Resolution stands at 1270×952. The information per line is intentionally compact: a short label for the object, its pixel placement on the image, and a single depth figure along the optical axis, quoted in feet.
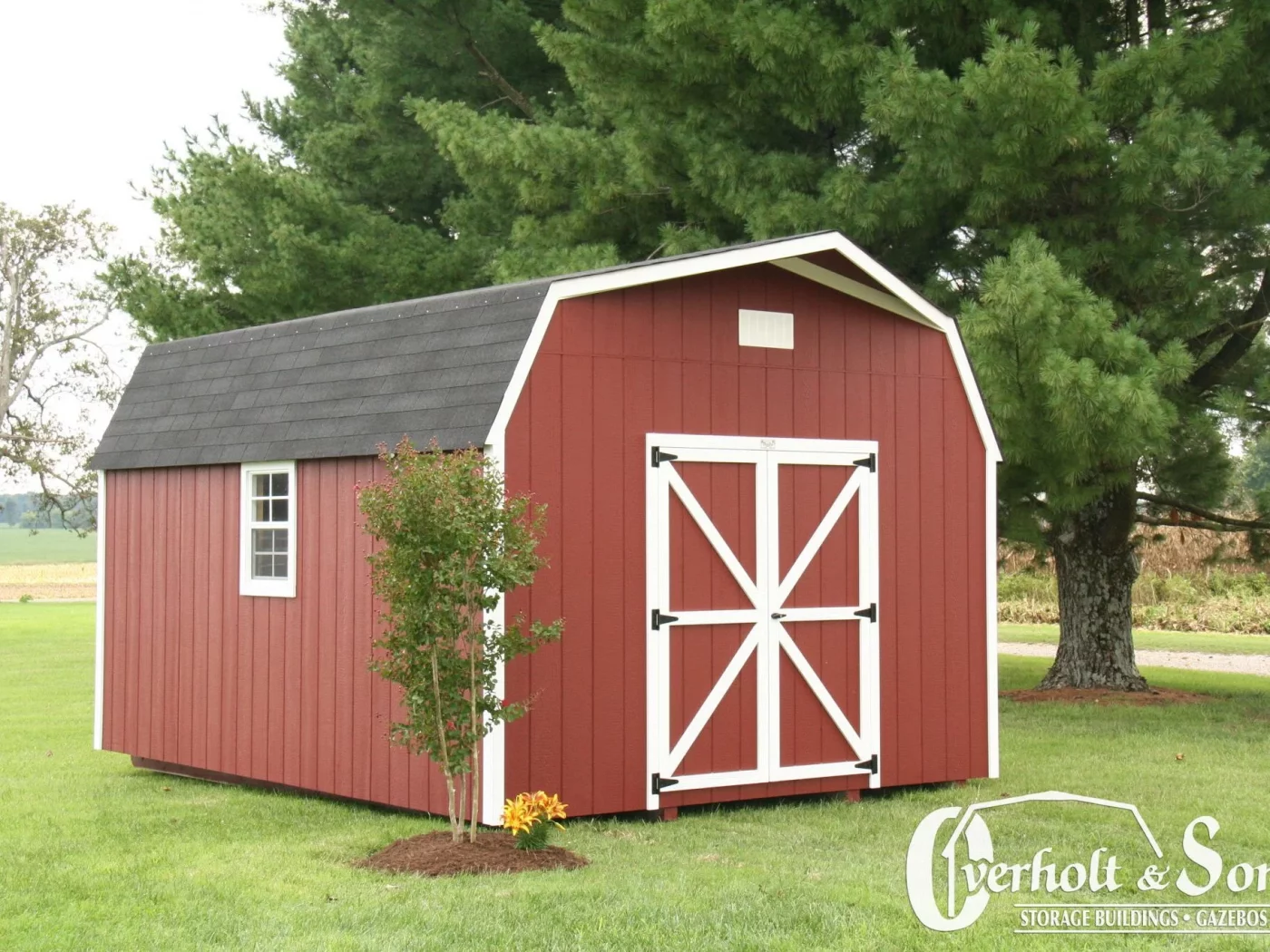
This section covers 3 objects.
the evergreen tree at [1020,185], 42.45
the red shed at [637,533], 30.50
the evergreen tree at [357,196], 63.21
